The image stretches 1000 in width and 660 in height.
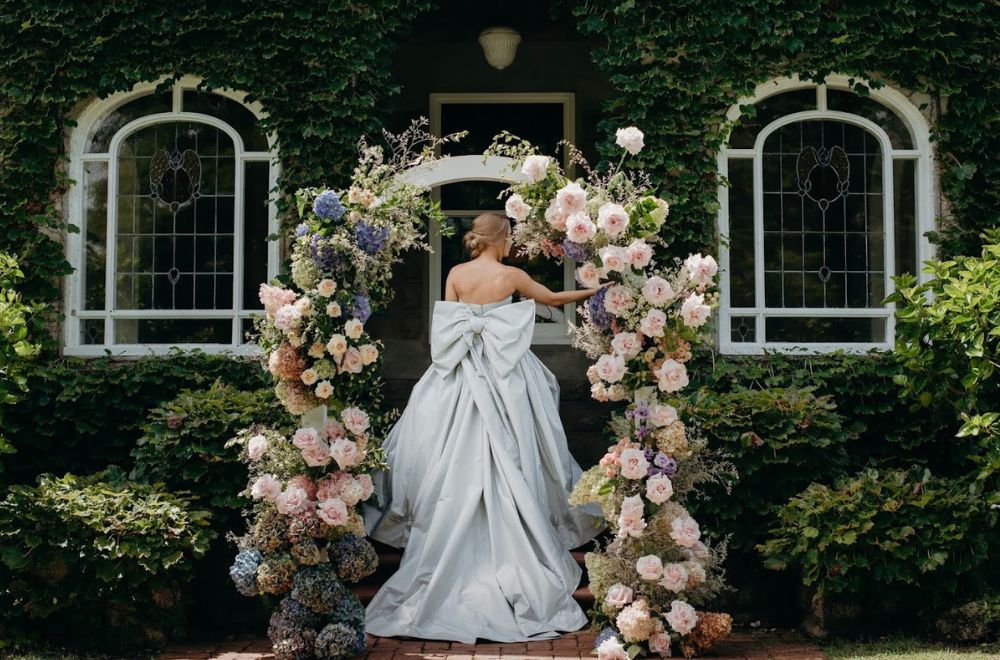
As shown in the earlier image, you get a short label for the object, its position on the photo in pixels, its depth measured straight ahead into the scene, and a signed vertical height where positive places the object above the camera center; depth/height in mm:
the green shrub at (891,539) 5664 -984
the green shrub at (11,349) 6105 +14
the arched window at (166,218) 8039 +1021
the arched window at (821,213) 7926 +1076
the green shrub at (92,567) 5602 -1143
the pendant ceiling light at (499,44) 8508 +2505
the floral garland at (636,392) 5293 -193
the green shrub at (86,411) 7488 -422
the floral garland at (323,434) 5363 -423
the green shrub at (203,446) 6309 -561
